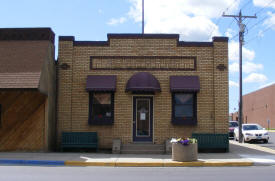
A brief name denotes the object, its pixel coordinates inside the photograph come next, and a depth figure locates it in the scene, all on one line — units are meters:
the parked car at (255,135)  25.45
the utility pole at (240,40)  24.98
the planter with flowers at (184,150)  14.20
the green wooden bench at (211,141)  17.38
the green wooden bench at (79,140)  17.38
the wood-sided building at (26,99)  16.58
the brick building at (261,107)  59.12
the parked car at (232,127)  31.09
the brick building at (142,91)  17.95
